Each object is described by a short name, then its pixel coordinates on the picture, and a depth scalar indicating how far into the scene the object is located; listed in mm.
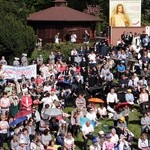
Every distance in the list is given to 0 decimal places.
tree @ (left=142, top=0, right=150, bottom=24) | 69581
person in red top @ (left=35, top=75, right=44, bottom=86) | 30109
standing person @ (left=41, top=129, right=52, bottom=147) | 23141
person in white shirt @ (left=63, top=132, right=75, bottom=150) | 22906
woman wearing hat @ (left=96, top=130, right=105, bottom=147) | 23000
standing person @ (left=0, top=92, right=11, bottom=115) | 25781
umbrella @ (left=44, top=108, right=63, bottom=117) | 24667
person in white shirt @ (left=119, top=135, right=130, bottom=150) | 23094
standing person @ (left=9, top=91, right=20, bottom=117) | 25328
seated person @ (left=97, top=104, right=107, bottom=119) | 27103
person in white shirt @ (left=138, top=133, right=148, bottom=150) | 23438
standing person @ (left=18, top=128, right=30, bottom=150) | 22469
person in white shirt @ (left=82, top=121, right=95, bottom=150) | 24078
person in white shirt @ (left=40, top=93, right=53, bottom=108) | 26281
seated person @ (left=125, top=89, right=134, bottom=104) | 28238
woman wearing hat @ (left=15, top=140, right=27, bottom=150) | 22027
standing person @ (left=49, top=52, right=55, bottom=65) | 35631
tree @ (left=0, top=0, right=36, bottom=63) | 40062
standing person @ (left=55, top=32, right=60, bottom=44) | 47459
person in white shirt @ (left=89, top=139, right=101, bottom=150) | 22594
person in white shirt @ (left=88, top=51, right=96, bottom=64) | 35094
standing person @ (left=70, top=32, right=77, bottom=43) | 48650
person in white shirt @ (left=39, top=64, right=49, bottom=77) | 32062
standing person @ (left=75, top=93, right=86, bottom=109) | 26775
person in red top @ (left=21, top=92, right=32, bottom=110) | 25781
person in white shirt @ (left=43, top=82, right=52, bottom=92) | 28666
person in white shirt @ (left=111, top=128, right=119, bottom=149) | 23120
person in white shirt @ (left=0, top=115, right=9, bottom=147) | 23562
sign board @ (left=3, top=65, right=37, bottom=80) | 30953
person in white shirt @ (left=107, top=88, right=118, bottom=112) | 27906
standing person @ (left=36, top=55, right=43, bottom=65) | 34197
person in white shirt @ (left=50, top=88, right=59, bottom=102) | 26688
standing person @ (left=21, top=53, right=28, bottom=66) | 34156
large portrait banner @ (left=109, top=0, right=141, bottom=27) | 51500
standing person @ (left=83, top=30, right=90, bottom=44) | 49094
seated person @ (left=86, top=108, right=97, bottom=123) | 25469
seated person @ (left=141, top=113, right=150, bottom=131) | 25184
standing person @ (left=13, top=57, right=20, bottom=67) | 33281
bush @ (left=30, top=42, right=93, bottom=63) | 42119
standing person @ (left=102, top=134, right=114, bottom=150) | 22906
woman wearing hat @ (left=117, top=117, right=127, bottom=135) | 24297
